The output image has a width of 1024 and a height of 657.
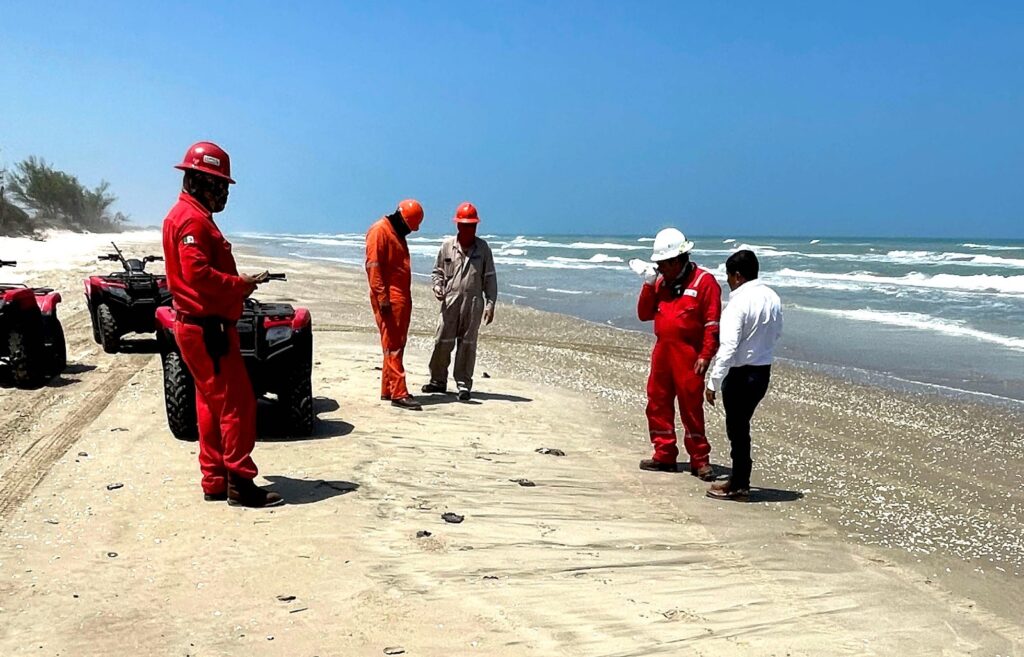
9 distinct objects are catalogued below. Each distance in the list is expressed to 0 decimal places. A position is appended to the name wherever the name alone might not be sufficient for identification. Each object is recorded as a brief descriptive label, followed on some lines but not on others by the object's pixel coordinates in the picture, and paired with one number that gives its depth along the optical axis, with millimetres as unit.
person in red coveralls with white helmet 5789
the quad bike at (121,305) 10570
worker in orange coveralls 7652
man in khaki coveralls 8258
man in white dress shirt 5242
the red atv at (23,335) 8227
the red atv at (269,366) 6199
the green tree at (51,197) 57750
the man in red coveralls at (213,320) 4520
